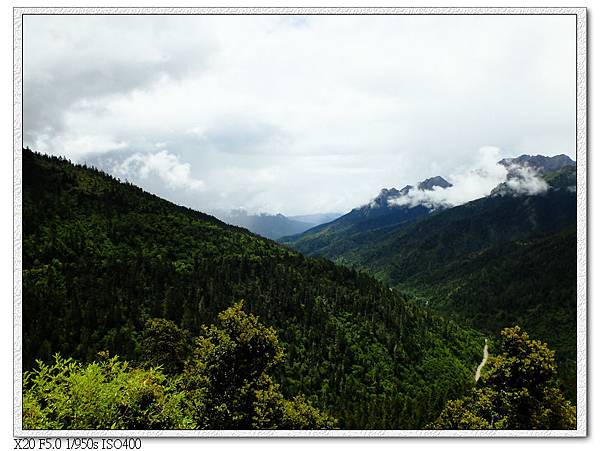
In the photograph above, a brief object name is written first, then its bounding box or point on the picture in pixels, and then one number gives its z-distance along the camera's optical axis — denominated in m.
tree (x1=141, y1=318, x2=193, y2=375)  15.91
